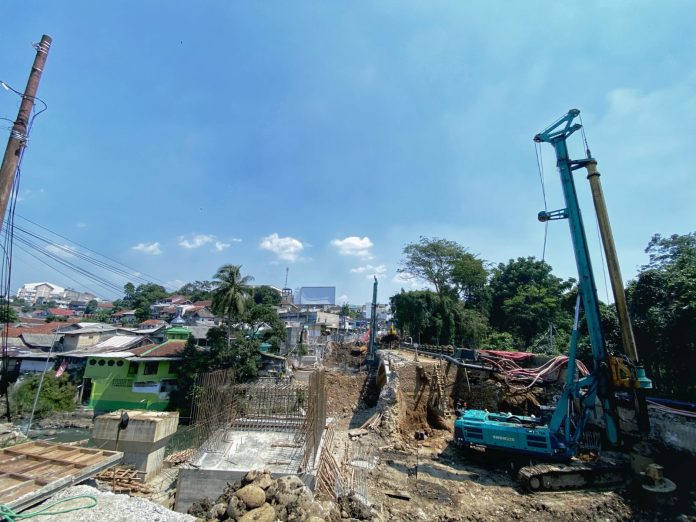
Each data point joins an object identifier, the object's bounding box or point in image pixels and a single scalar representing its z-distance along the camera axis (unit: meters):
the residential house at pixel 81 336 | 37.66
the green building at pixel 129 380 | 30.45
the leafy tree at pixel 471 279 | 37.91
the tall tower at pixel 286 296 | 81.07
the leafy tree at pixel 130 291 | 93.65
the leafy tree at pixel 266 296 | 77.09
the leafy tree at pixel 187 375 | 29.44
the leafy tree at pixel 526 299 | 32.53
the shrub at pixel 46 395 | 28.04
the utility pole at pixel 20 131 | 4.99
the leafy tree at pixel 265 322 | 32.62
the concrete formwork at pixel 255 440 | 9.61
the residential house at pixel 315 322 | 49.47
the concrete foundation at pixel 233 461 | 9.56
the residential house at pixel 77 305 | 126.11
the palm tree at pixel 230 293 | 29.52
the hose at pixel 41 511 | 4.58
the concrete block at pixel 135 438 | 13.11
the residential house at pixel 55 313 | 82.24
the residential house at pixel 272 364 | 30.09
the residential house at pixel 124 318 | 68.43
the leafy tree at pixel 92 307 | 94.61
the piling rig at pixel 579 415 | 9.57
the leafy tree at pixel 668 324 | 11.61
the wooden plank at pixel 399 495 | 9.66
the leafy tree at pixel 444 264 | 37.94
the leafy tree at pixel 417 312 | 33.50
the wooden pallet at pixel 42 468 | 5.56
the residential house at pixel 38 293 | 149.60
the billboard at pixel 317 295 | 50.06
